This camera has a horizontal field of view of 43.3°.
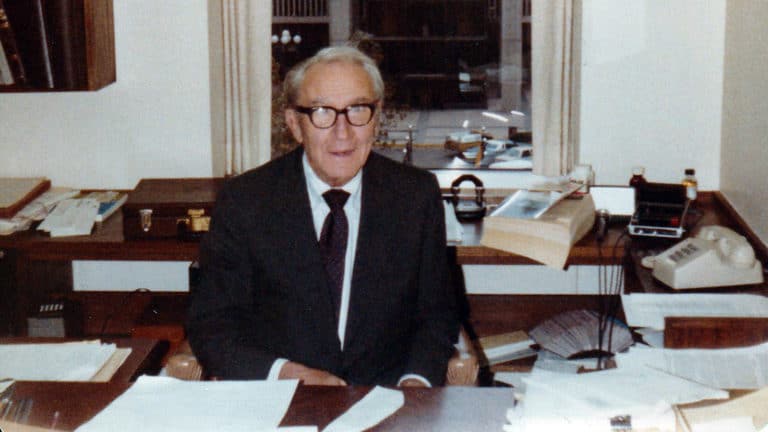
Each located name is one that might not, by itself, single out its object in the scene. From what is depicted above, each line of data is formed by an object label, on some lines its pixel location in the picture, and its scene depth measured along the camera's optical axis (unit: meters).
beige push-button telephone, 2.58
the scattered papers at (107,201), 3.31
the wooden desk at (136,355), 1.77
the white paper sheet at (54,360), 1.73
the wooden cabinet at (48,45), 3.13
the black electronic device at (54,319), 3.20
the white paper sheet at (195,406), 1.46
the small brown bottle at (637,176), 3.34
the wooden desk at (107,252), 2.91
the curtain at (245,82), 3.50
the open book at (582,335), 2.92
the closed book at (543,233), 2.83
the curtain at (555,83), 3.47
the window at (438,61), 3.78
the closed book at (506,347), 3.06
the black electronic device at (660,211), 2.99
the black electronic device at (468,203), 3.26
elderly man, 2.12
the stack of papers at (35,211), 3.14
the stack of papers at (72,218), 3.10
